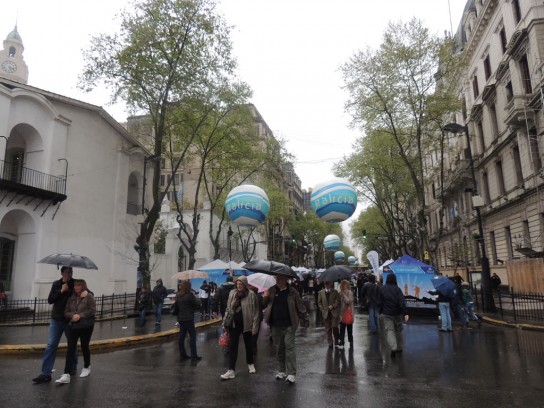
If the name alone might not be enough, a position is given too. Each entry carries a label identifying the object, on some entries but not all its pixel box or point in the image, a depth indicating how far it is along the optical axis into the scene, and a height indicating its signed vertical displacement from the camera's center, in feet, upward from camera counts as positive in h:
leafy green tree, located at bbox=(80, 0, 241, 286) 60.44 +34.62
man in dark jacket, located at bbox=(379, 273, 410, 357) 29.76 -2.40
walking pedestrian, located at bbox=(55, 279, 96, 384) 23.58 -1.88
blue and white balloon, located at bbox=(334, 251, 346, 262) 123.32 +7.86
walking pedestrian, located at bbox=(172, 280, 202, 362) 29.01 -1.94
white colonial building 63.46 +16.82
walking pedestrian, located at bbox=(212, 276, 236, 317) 45.16 -0.89
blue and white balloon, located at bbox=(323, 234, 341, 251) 89.35 +8.76
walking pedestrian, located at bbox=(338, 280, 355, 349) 32.96 -2.44
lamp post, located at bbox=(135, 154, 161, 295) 59.41 +4.83
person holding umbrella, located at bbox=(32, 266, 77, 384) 23.45 -2.04
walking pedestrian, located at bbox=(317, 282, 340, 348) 31.99 -2.16
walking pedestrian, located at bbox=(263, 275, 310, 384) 22.74 -2.07
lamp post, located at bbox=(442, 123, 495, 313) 56.95 +0.90
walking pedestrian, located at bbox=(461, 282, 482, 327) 47.29 -2.84
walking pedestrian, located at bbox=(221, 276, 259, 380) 23.75 -1.99
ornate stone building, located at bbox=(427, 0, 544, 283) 77.77 +33.38
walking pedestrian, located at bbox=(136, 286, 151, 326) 51.93 -2.08
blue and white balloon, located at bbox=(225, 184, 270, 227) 41.45 +8.05
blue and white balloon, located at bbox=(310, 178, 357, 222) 38.45 +7.73
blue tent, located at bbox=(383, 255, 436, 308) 58.80 -0.15
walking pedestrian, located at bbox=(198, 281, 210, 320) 60.44 -1.46
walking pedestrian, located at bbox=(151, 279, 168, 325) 50.37 -1.54
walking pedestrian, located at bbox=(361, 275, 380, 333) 41.41 -2.29
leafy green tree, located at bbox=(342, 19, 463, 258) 73.00 +36.75
